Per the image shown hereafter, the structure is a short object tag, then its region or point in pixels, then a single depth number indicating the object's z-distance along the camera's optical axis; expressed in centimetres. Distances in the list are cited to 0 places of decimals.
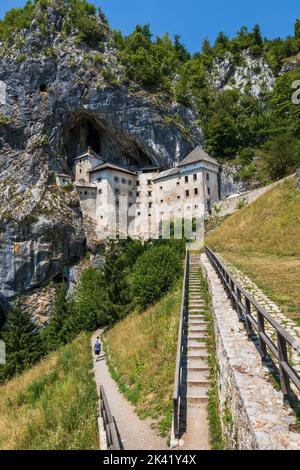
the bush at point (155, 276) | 2031
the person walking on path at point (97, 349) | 1695
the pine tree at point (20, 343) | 2914
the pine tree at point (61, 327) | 2818
